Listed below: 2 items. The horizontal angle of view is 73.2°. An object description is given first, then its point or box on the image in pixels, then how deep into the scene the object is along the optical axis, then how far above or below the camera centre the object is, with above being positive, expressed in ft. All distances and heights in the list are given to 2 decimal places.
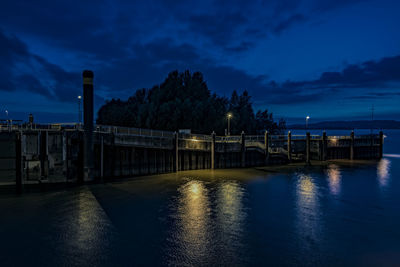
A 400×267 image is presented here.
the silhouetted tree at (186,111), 259.39 +27.49
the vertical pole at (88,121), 96.32 +5.33
